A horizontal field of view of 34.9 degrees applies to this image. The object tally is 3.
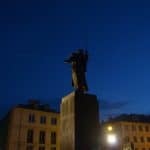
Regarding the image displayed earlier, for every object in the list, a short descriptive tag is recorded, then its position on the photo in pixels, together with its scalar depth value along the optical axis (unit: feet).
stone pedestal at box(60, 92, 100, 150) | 29.07
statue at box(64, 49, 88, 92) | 33.83
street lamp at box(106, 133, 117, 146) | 45.06
